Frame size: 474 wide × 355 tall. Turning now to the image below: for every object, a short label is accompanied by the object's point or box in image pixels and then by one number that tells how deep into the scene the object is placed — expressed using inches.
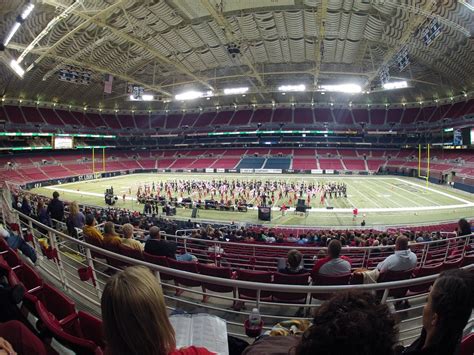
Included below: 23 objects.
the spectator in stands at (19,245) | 248.1
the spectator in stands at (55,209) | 430.6
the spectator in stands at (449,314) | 83.3
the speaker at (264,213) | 904.8
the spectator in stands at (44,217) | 422.6
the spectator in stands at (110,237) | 273.6
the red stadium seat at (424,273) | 227.7
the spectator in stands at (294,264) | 216.4
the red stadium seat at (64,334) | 98.9
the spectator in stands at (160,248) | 255.9
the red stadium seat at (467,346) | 99.3
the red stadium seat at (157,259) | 237.0
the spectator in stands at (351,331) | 46.3
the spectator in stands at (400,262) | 217.0
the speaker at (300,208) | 984.9
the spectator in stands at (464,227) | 380.2
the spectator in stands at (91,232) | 283.8
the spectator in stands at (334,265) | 206.6
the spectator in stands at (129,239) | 267.1
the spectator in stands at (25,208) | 515.8
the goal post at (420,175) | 1851.7
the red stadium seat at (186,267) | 226.9
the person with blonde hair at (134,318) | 60.3
